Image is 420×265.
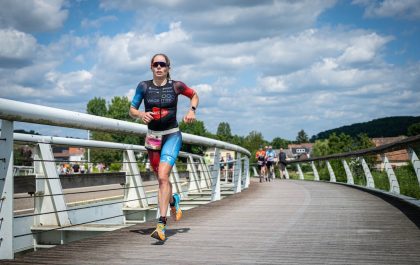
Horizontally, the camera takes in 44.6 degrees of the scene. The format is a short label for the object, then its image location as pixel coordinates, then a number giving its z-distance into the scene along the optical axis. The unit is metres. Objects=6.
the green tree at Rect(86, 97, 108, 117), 146.25
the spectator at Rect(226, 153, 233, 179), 31.81
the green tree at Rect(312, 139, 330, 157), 183.90
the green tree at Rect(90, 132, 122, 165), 88.56
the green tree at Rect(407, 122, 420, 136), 143.02
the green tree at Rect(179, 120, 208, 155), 145.75
